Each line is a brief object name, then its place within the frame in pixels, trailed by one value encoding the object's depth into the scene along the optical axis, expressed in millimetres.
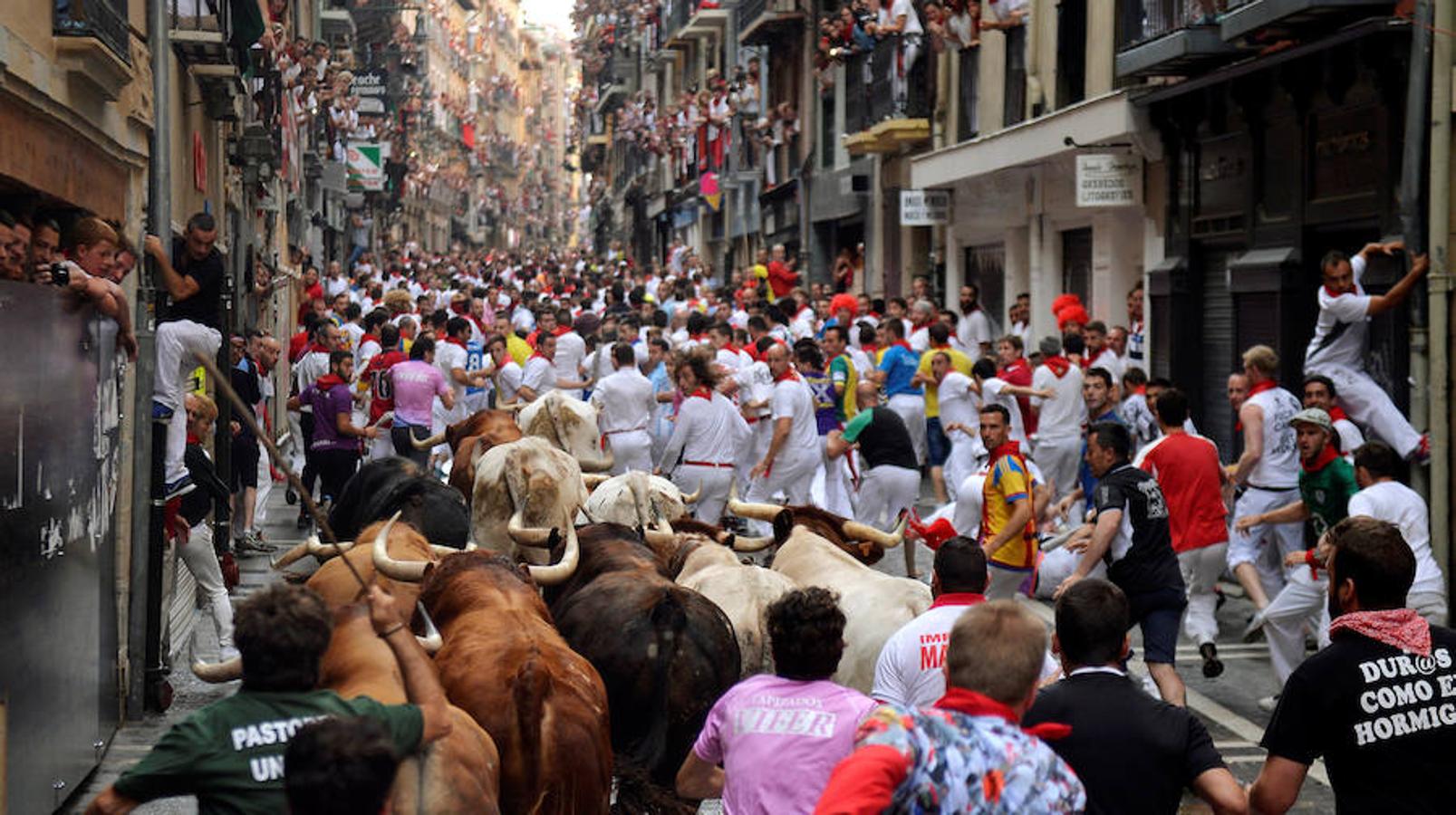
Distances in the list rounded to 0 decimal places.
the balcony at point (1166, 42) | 17984
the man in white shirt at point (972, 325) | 23250
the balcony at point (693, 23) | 53312
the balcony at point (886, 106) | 29797
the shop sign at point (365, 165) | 50312
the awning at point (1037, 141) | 20609
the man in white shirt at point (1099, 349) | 17500
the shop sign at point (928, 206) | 28281
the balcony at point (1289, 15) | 15391
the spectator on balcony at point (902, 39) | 28391
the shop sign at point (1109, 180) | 20953
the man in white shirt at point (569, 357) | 19641
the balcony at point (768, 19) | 39719
